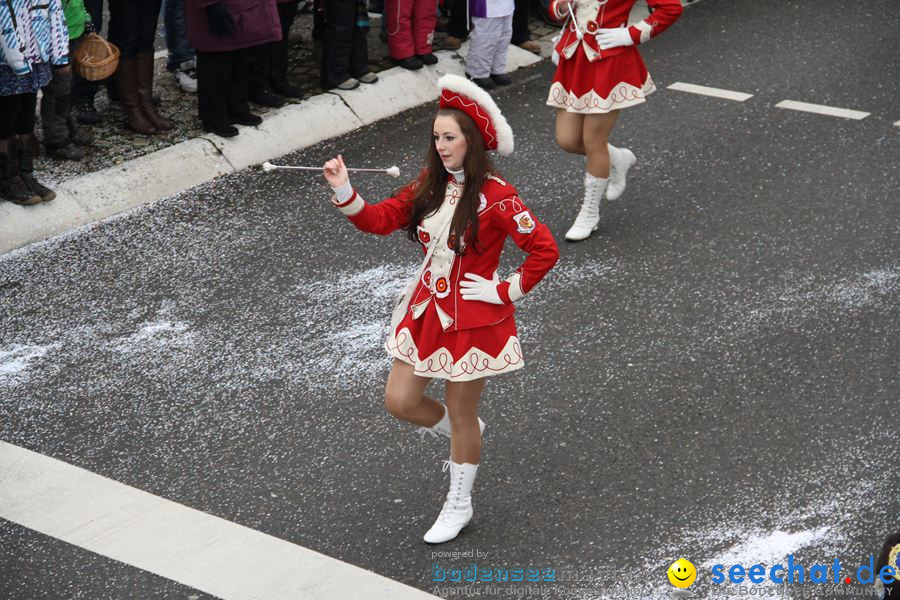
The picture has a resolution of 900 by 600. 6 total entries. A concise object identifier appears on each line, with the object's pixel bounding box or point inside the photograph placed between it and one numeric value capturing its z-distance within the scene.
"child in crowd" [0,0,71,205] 14.64
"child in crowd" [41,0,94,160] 15.86
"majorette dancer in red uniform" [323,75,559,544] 9.41
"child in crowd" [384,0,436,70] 18.91
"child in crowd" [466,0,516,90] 18.94
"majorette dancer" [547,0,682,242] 13.84
